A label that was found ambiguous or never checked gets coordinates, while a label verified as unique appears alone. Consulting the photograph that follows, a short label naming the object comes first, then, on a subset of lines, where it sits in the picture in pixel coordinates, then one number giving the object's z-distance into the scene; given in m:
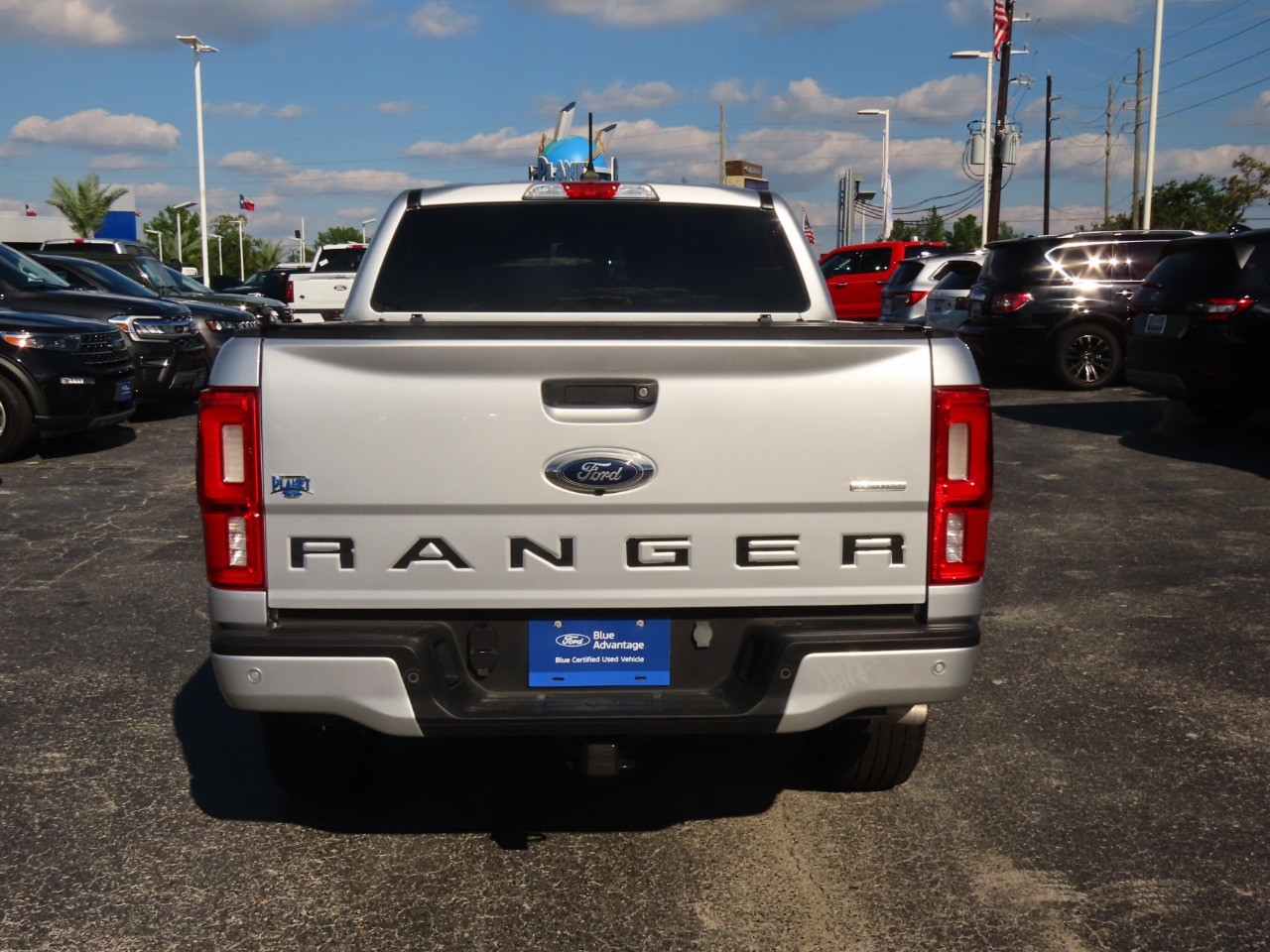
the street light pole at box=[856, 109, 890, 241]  50.17
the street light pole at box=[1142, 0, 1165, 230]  33.12
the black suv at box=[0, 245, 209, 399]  13.86
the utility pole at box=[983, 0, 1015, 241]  35.47
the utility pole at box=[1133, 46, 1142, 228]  45.92
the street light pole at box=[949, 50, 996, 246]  37.31
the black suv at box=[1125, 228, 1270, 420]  11.17
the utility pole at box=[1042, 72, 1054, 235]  63.24
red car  25.61
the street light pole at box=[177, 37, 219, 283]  44.41
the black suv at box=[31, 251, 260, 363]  15.97
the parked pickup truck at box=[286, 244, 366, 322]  21.16
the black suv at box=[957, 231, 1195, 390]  16.16
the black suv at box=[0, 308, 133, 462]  11.39
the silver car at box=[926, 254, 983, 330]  17.67
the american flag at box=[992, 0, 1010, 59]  36.12
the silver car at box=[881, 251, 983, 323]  20.44
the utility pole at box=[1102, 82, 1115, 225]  67.69
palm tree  74.19
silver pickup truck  3.28
